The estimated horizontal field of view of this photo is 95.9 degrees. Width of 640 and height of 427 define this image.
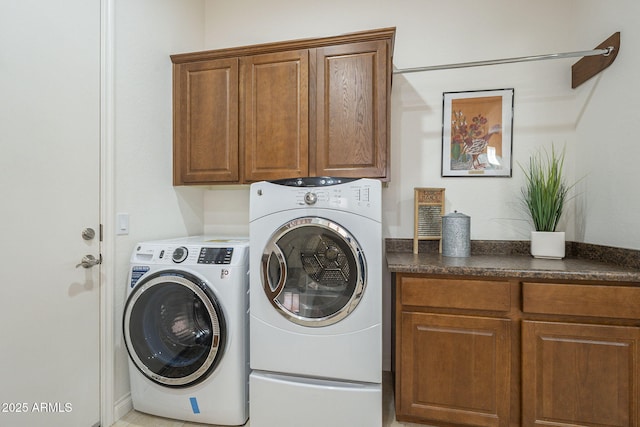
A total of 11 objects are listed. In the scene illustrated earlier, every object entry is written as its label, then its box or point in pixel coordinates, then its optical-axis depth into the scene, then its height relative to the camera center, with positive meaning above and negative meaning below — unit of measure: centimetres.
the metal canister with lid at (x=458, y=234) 182 -14
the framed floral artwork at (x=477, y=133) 204 +57
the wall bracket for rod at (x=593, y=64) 159 +90
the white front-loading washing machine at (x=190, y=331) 155 -66
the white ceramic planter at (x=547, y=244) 175 -19
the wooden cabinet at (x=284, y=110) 175 +67
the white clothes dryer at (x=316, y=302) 144 -47
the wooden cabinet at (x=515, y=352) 133 -69
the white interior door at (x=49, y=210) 121 +1
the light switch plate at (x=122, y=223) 167 -7
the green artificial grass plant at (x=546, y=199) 176 +9
